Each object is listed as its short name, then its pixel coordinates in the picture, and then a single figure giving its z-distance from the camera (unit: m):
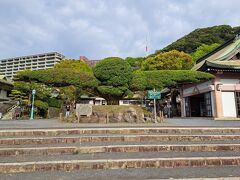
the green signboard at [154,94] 13.61
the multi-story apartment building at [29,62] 104.44
